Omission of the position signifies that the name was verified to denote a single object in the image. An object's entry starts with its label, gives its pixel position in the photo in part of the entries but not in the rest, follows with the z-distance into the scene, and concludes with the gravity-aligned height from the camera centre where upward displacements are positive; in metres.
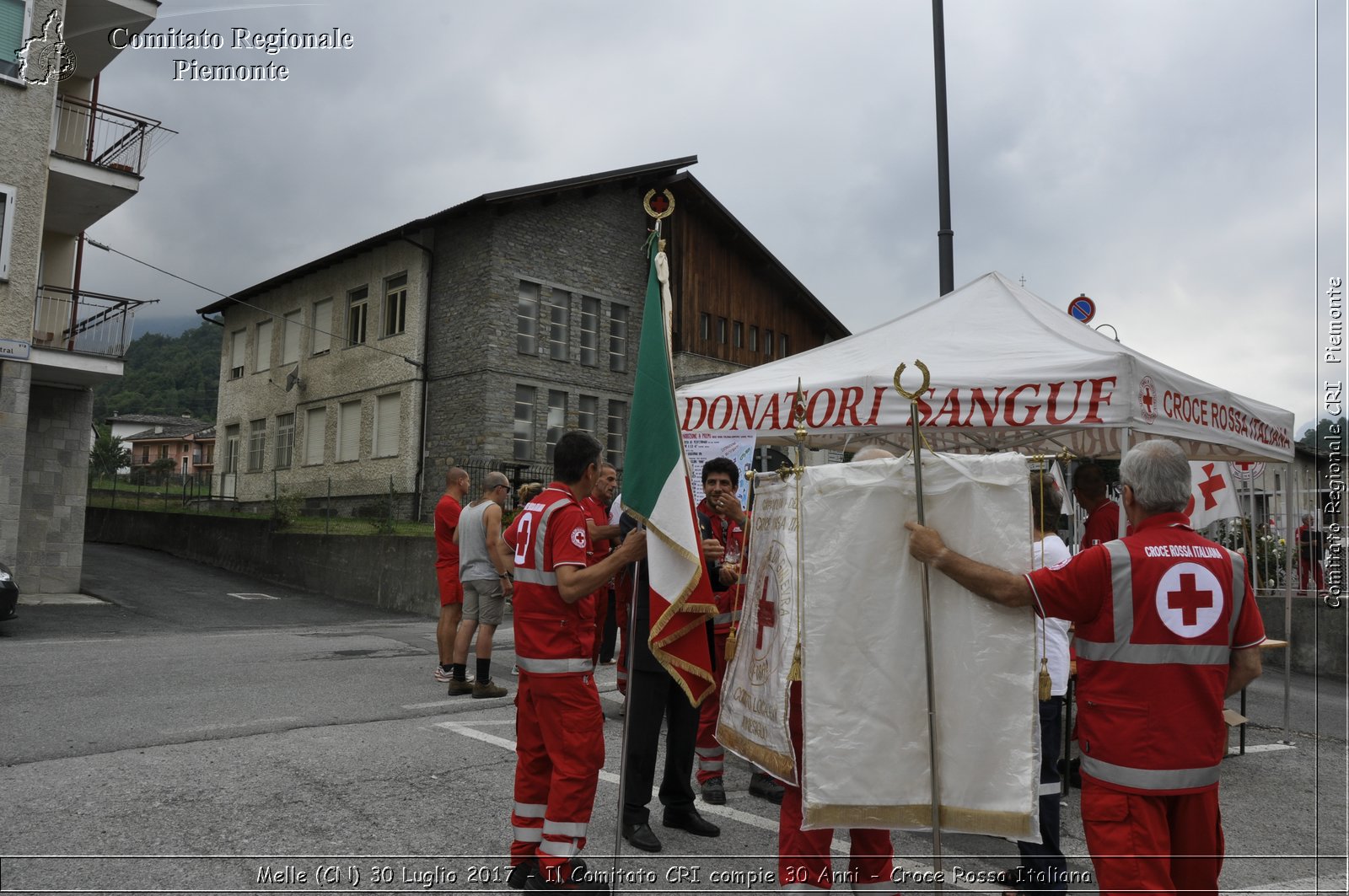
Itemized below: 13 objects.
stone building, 26.64 +5.54
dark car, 12.49 -1.33
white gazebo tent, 6.14 +0.97
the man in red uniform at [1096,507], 6.10 +0.19
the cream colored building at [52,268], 15.98 +3.99
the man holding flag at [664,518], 4.25 +0.01
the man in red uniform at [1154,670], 3.14 -0.44
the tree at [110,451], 60.53 +3.10
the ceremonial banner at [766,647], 3.70 -0.49
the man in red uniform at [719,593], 5.70 -0.43
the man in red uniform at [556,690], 4.07 -0.75
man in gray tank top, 8.75 -0.62
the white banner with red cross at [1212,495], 10.18 +0.49
